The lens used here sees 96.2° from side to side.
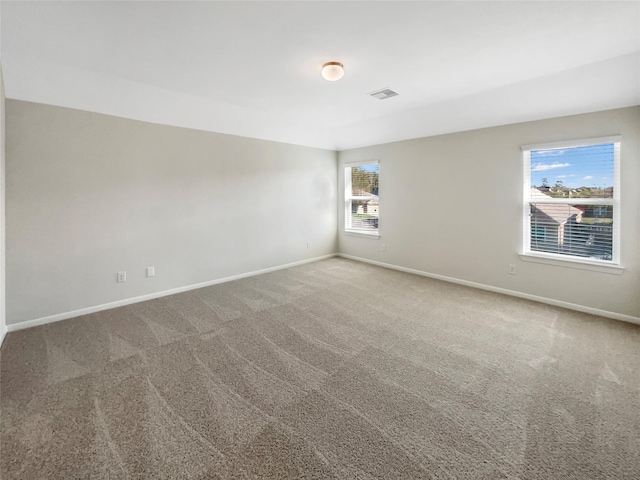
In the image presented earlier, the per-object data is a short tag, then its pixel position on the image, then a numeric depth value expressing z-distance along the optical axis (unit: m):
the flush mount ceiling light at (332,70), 2.76
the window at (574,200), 3.25
